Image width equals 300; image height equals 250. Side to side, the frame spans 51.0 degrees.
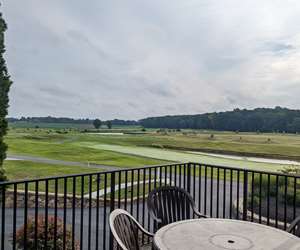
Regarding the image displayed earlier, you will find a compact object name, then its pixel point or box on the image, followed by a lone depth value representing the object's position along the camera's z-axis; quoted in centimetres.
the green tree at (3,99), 900
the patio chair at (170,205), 296
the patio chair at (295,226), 239
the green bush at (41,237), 503
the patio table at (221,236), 191
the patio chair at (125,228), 195
